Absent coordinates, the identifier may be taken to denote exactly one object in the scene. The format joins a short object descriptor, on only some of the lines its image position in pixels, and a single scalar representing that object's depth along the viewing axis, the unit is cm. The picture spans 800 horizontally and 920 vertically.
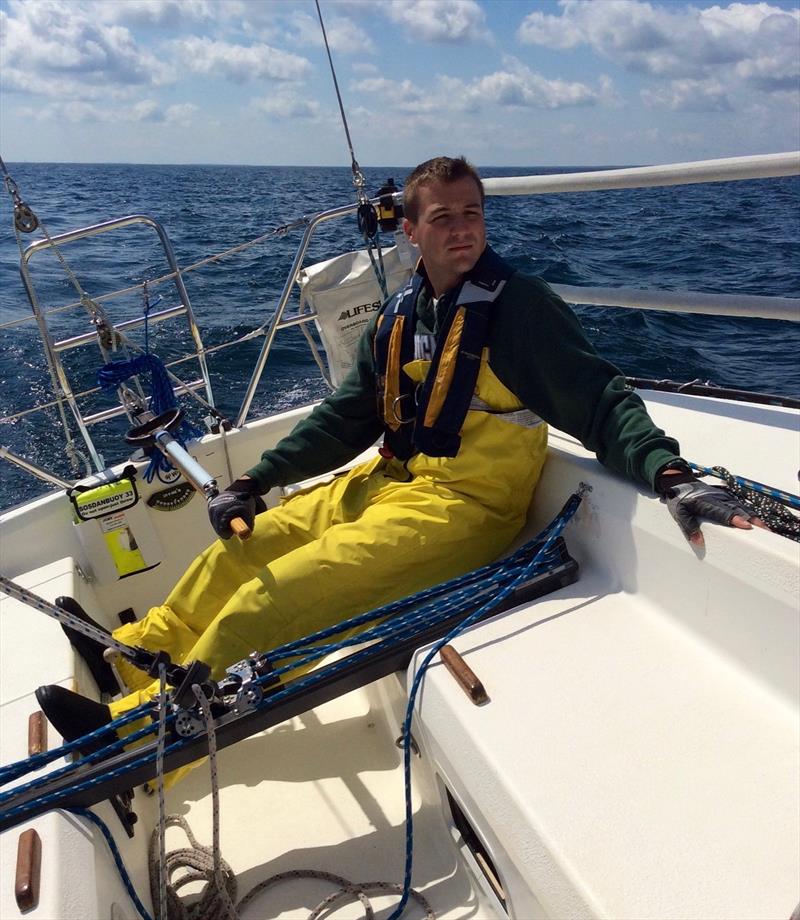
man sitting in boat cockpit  179
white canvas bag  308
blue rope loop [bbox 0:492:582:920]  150
